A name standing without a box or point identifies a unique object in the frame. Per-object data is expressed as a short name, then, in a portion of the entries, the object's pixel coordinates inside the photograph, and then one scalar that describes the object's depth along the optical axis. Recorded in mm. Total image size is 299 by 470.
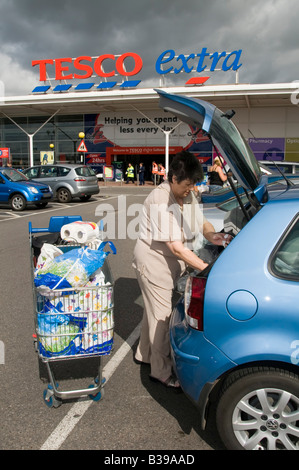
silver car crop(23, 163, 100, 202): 16344
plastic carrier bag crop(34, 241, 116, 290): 2570
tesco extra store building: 25469
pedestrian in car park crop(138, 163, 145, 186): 28359
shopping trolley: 2582
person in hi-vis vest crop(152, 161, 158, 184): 25234
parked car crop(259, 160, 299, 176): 11883
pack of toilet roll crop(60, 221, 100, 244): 3250
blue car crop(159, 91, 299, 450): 2070
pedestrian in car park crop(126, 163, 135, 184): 28836
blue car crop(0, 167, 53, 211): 13727
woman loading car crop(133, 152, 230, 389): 2803
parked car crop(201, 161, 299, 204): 7199
